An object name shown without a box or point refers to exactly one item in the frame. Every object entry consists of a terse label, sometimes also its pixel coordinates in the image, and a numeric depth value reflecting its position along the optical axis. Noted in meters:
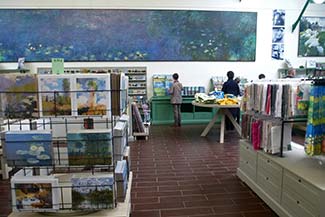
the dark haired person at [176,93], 7.91
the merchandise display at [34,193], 1.98
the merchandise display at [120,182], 2.30
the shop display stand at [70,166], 2.01
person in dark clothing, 7.18
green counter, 8.44
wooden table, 6.25
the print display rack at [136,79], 8.38
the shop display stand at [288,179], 2.57
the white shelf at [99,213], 2.10
